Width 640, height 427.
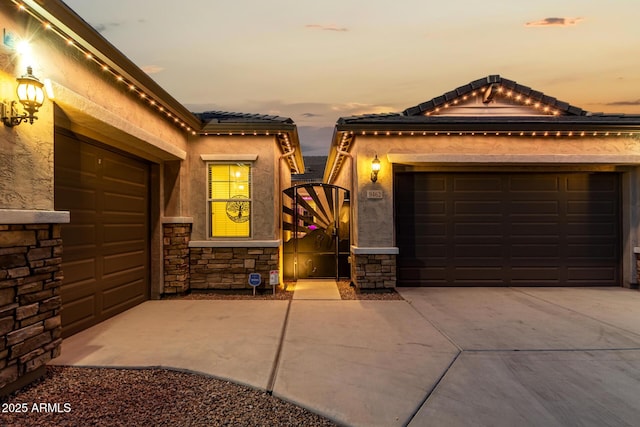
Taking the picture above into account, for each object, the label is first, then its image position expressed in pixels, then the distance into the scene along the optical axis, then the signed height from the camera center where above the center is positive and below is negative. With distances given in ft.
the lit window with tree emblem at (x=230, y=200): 20.54 +1.16
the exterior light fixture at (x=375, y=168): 19.95 +3.19
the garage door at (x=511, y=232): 21.44 -1.17
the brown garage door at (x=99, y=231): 12.37 -0.62
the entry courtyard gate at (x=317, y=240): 24.68 -2.08
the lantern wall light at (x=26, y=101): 8.39 +3.30
